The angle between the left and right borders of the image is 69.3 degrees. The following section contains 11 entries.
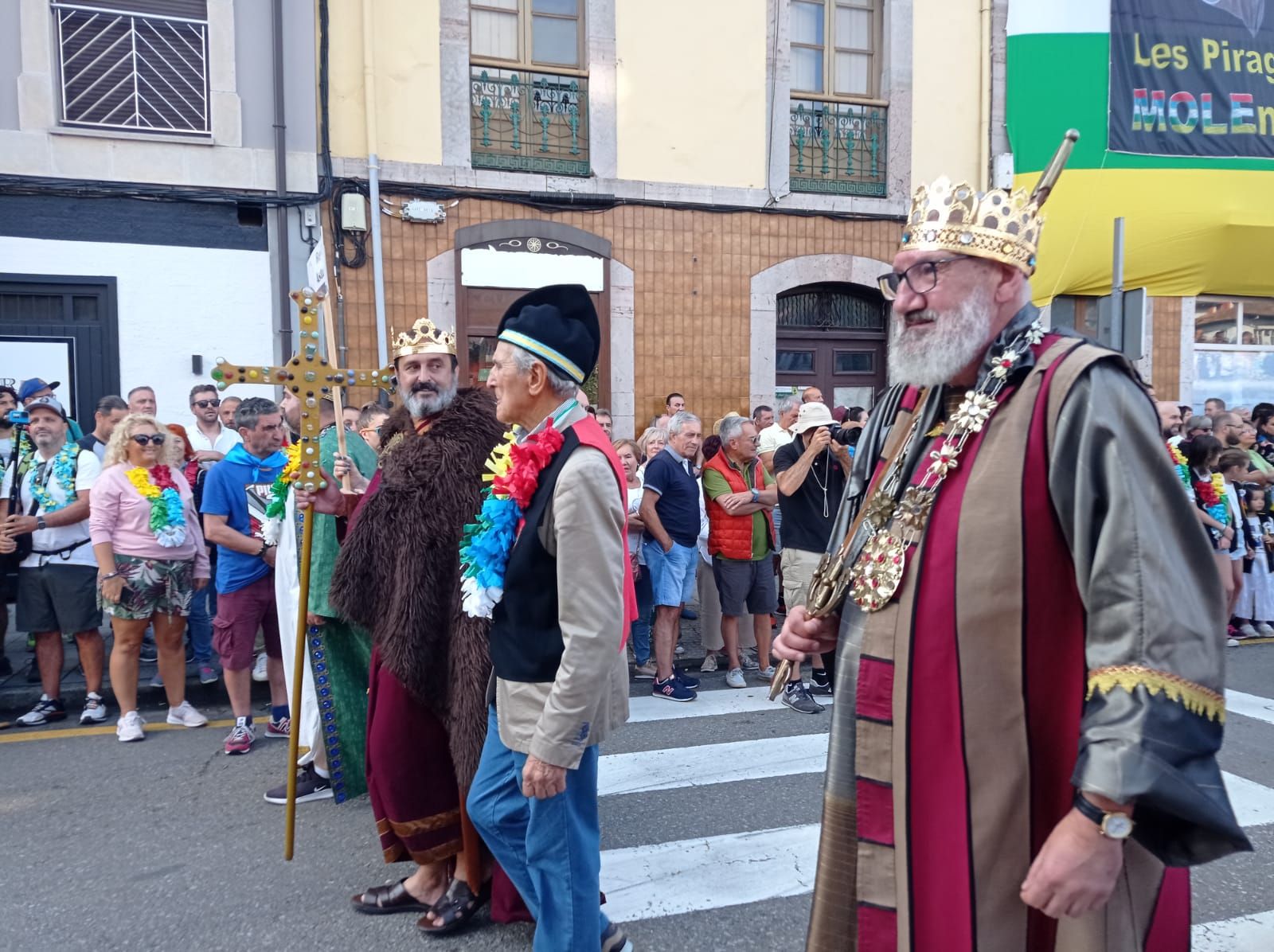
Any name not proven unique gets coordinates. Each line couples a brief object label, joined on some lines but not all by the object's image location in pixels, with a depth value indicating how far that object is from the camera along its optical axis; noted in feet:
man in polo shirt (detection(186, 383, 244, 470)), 26.30
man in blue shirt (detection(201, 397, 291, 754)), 16.97
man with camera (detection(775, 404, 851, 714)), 19.62
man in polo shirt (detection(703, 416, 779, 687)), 21.56
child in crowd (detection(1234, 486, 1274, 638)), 27.22
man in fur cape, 10.37
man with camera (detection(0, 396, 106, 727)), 19.03
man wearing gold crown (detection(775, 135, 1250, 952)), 4.90
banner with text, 41.16
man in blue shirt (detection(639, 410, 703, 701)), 21.24
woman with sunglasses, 17.70
